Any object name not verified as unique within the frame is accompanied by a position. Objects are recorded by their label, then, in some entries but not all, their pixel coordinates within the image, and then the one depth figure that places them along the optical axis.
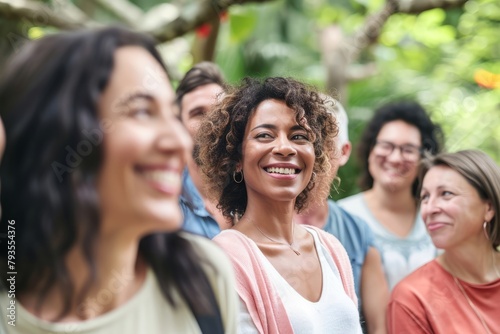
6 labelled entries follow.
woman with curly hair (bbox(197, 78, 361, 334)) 2.32
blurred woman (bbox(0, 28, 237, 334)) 1.36
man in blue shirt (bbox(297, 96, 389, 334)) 3.34
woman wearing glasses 3.79
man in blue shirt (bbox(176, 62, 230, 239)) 2.98
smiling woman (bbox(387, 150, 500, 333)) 3.21
